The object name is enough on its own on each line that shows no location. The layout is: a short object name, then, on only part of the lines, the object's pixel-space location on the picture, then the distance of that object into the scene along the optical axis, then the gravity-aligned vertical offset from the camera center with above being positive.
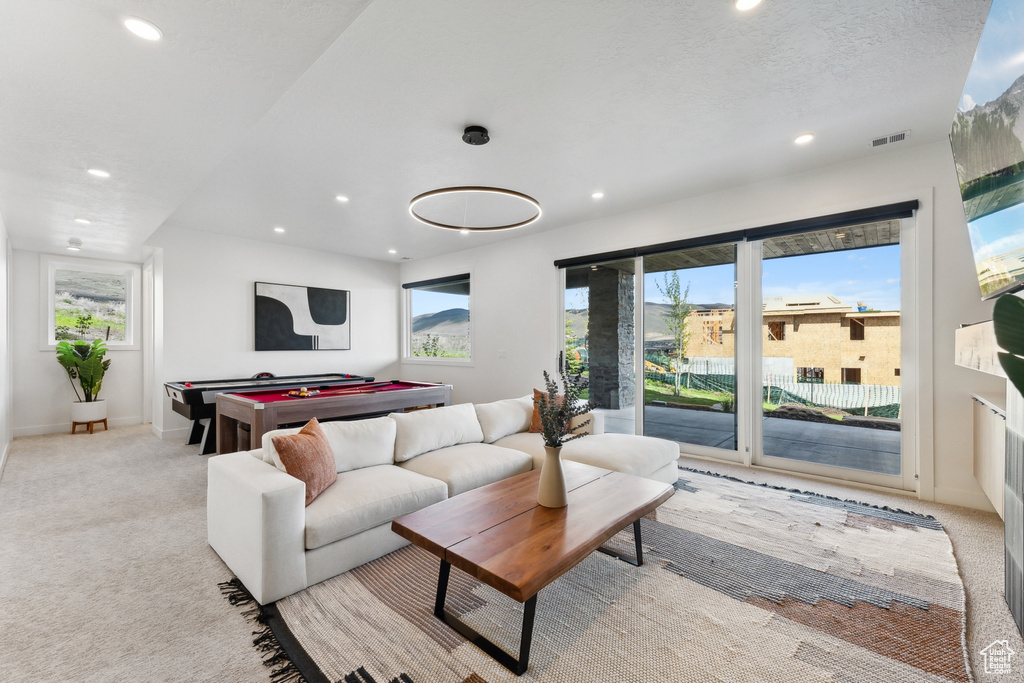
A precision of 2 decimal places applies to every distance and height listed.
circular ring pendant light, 3.01 +1.08
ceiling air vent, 3.02 +1.47
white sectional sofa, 1.92 -0.81
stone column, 4.89 +0.06
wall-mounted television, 1.40 +0.75
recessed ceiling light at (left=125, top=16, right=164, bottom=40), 1.59 +1.19
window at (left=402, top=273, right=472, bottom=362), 6.82 +0.38
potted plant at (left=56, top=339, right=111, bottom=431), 5.40 -0.35
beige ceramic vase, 2.05 -0.68
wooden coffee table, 1.50 -0.78
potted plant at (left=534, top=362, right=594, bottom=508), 2.05 -0.54
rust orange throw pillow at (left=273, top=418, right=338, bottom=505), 2.18 -0.62
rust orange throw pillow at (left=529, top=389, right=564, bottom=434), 3.80 -0.72
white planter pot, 5.48 -0.89
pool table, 3.60 -0.61
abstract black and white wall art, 6.06 +0.36
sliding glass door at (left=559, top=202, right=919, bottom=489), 3.44 -0.03
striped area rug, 1.52 -1.16
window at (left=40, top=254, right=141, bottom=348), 5.61 +0.57
